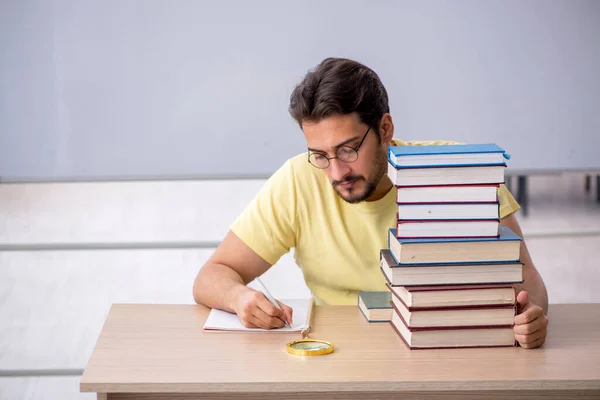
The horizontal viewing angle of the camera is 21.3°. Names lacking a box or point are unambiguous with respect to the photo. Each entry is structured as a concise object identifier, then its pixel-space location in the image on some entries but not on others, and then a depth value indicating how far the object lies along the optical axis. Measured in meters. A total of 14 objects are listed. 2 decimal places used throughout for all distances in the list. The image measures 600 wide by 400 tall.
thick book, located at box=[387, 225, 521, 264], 2.60
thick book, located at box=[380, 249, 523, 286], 2.61
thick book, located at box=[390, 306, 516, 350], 2.63
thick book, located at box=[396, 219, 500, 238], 2.61
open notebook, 2.74
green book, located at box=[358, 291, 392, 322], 2.79
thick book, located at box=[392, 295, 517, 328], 2.63
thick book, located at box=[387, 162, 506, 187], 2.59
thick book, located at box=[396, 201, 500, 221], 2.60
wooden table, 2.49
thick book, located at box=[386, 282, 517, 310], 2.61
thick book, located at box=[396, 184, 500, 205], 2.60
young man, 2.90
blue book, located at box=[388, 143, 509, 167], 2.59
